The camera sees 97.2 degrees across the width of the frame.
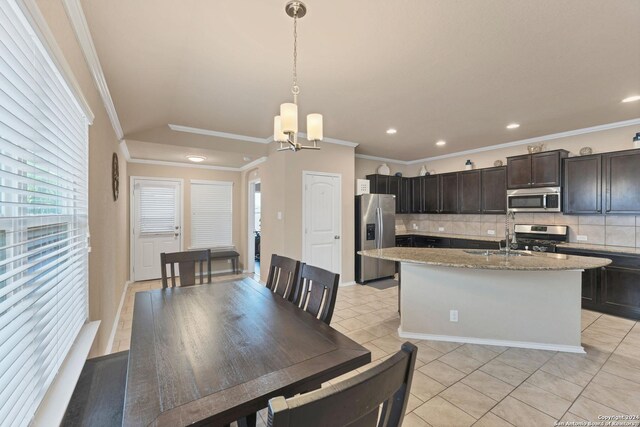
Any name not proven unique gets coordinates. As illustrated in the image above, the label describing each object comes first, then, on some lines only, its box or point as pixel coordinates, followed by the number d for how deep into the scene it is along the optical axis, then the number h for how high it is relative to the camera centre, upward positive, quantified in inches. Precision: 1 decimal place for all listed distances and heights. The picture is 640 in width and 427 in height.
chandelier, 68.2 +26.5
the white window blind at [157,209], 211.8 +5.3
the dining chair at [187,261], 98.8 -16.4
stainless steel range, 165.6 -14.5
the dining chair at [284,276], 81.7 -18.9
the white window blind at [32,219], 34.1 -0.4
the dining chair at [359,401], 22.2 -16.3
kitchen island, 106.5 -34.2
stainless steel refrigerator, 206.1 -11.5
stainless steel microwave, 166.1 +8.8
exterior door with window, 209.6 -5.5
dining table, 36.9 -24.3
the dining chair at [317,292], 65.9 -19.6
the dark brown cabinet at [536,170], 166.2 +27.3
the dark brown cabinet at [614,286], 136.4 -37.0
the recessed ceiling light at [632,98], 119.6 +49.6
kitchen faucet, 121.0 -13.8
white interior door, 183.3 -4.1
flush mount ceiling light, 196.1 +41.0
